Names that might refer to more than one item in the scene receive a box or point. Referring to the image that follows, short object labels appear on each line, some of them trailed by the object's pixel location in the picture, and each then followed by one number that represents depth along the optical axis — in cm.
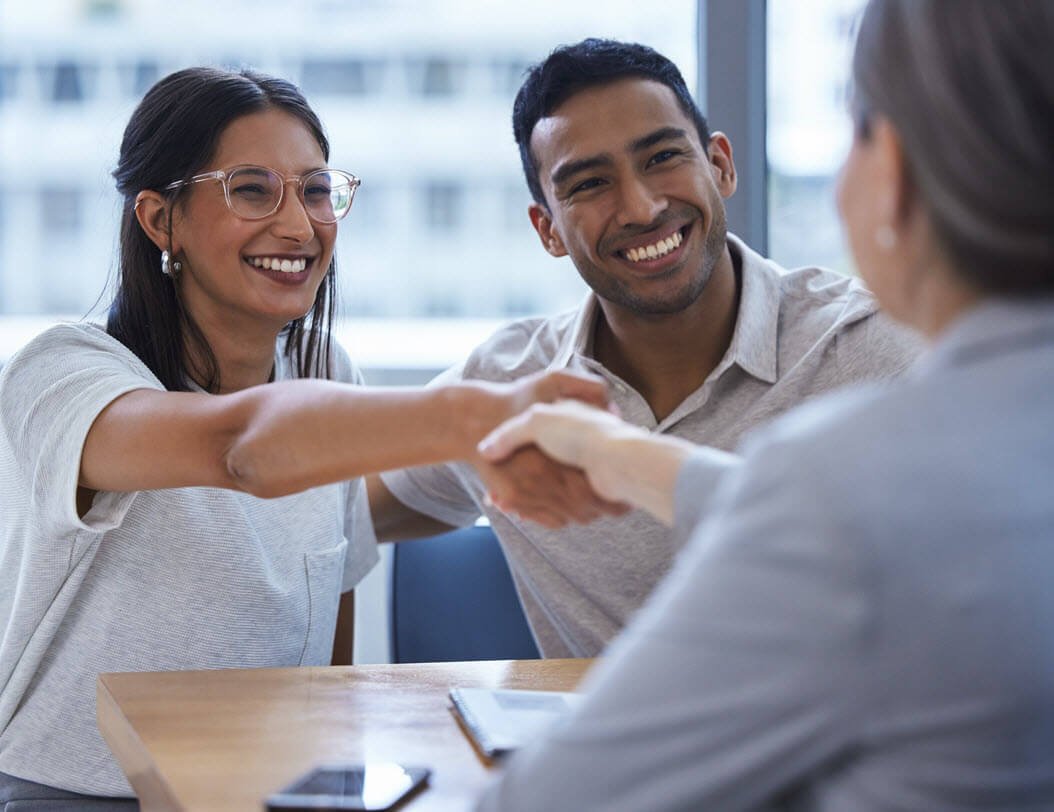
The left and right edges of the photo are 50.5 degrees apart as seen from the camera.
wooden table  108
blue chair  219
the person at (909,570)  63
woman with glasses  147
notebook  116
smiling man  188
